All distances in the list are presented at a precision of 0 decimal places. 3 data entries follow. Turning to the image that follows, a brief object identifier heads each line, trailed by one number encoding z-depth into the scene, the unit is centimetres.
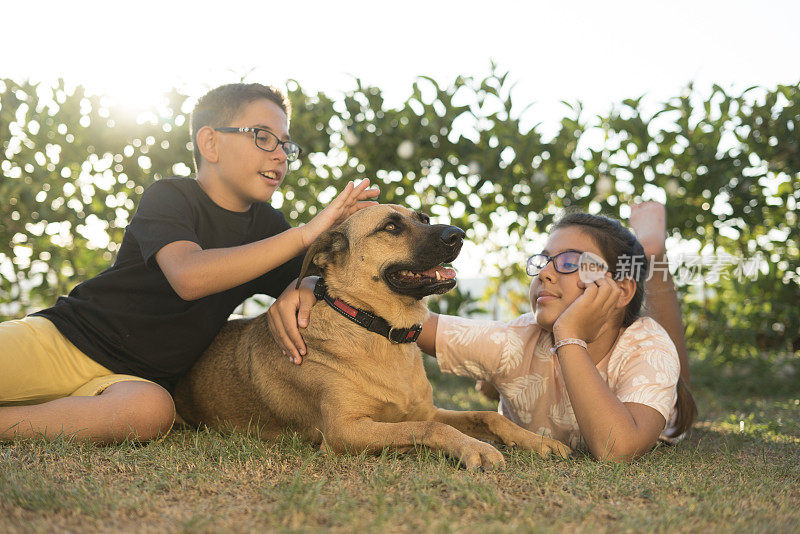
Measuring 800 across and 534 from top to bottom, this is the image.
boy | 273
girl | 270
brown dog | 268
